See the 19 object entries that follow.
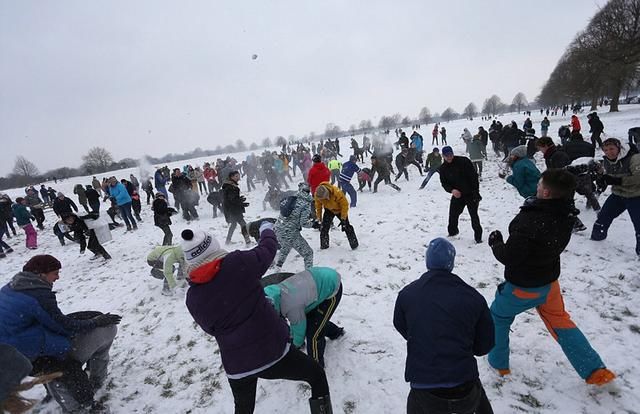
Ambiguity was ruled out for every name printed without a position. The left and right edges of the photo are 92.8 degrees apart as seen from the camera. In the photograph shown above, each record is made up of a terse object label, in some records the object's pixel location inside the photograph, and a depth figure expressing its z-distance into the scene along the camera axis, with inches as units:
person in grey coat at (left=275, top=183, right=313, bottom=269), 212.4
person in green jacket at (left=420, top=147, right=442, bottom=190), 479.0
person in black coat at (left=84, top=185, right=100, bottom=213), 489.0
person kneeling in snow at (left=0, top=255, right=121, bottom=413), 108.3
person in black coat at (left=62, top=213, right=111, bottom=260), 331.4
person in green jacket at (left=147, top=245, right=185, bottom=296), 221.3
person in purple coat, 81.6
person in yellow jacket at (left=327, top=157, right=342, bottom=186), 533.3
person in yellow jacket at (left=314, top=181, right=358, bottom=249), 242.4
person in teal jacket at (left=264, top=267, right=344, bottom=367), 114.0
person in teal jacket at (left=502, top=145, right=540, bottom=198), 193.3
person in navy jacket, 75.5
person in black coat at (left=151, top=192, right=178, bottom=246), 321.7
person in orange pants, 97.2
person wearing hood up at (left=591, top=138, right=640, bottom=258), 175.9
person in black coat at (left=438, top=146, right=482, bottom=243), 230.8
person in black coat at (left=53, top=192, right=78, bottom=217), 392.8
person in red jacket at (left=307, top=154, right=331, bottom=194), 355.6
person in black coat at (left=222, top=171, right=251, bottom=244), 309.0
